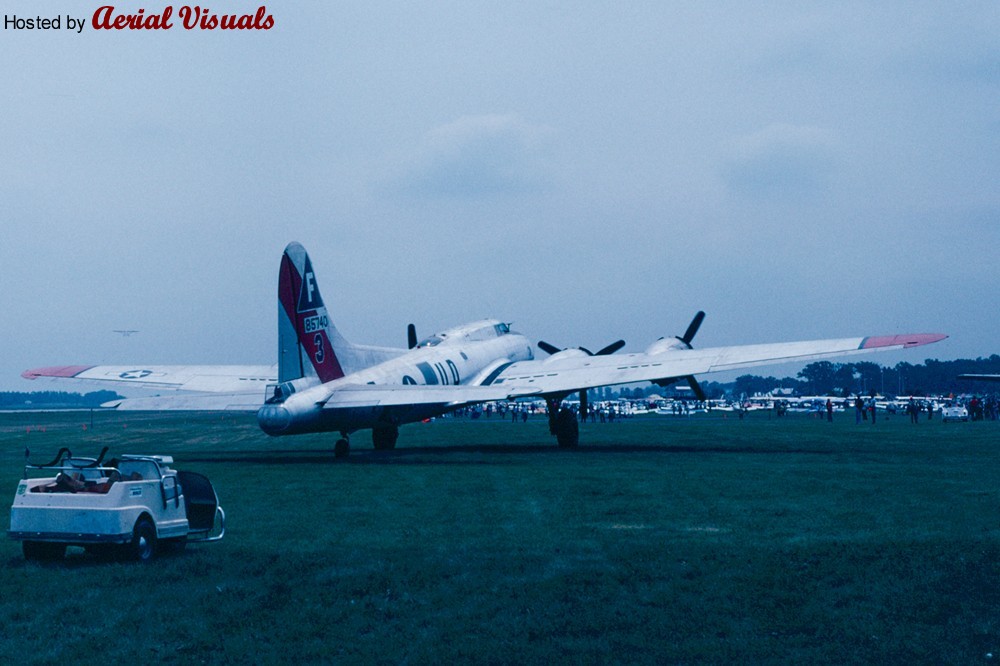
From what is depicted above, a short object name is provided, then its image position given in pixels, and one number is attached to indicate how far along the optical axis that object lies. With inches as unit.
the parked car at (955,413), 3860.5
